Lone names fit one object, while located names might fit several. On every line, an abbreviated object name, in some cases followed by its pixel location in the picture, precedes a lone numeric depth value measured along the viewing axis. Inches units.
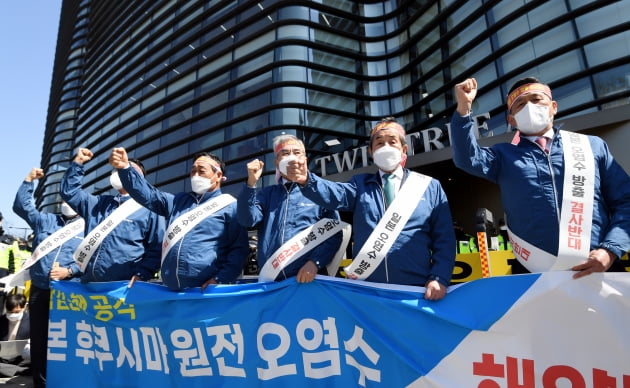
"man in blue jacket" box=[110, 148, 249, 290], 109.4
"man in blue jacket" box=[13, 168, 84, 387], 137.7
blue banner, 71.6
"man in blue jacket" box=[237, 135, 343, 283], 99.3
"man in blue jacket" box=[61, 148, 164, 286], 125.9
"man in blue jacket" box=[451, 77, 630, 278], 70.8
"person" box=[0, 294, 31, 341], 202.8
